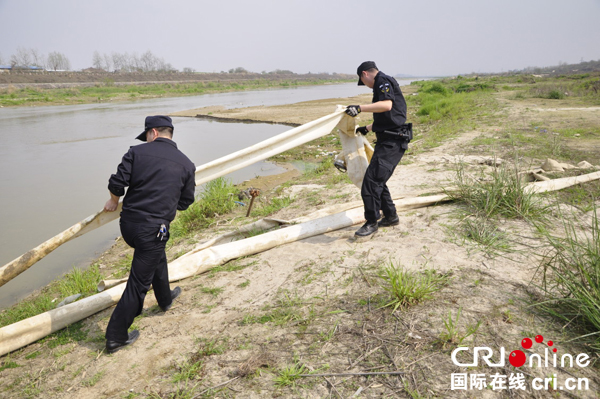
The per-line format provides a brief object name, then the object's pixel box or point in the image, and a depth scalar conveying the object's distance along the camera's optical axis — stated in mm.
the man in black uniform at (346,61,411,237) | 3430
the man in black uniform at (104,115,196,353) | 2584
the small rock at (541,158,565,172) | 5207
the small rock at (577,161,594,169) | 5309
